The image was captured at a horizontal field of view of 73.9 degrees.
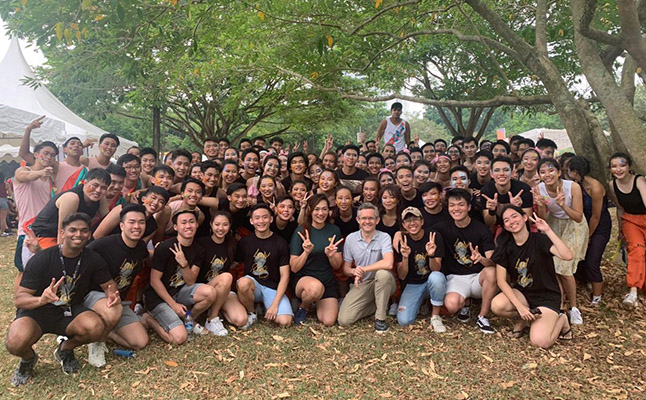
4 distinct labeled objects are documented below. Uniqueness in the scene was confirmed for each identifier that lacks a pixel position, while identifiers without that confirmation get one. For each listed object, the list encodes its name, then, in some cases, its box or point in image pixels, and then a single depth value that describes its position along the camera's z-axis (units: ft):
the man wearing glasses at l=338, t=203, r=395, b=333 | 15.64
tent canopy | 31.01
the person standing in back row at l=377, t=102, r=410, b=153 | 31.01
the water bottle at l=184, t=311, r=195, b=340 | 14.65
